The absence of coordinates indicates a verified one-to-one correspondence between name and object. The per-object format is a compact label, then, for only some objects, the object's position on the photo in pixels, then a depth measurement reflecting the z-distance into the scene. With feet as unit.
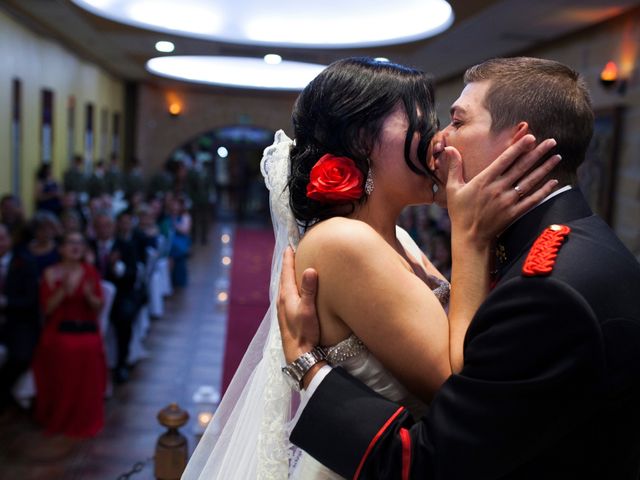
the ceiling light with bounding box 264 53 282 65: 31.50
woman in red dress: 18.76
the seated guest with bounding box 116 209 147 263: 24.54
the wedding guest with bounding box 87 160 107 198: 41.15
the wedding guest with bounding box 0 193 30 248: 20.74
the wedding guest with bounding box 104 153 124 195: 44.55
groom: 4.39
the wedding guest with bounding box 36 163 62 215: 33.17
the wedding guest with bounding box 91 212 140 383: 22.27
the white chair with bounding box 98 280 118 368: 20.71
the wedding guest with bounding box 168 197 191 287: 36.63
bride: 5.32
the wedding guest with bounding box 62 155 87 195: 40.12
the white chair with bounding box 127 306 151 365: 24.14
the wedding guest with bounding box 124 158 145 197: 49.04
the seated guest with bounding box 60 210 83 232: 22.52
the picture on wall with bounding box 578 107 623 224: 24.47
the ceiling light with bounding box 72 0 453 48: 27.55
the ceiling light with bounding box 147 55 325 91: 42.32
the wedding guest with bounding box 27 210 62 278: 20.03
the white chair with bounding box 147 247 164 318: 29.76
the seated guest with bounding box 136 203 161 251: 28.08
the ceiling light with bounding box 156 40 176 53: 30.02
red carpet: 26.55
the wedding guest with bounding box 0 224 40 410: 18.61
